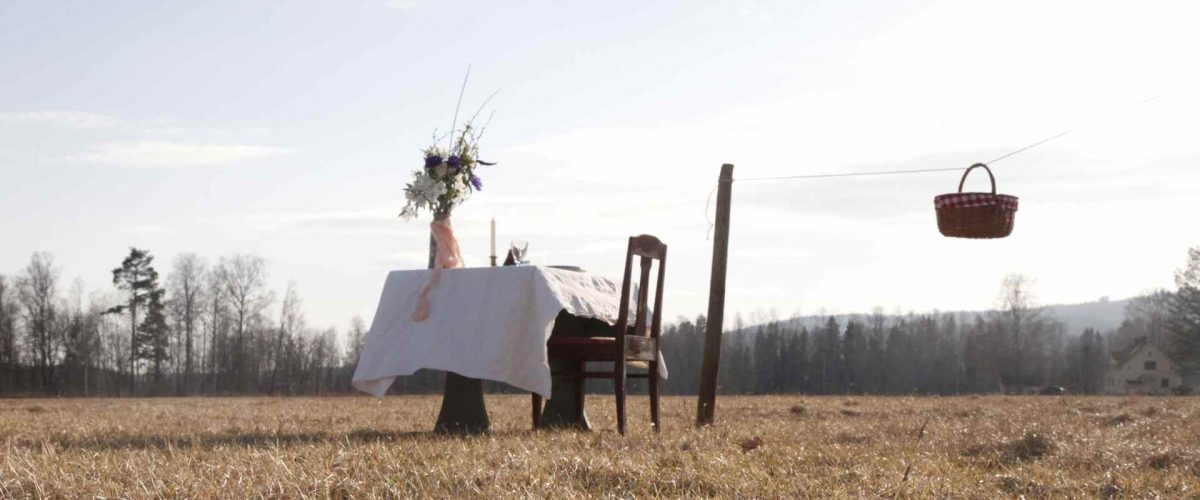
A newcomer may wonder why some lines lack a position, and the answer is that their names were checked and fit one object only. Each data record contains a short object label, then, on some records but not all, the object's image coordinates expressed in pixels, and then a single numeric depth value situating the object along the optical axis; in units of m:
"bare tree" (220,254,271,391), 56.84
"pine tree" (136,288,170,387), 54.56
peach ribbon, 7.39
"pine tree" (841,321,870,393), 73.94
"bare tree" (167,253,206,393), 57.66
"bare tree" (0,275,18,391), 52.92
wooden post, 8.62
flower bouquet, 7.48
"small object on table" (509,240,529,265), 7.86
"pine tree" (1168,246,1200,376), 48.03
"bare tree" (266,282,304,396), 59.79
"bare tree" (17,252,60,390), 54.72
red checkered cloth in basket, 6.36
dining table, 6.68
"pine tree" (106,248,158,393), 54.84
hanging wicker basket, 6.38
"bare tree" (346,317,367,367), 65.94
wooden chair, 6.82
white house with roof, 87.19
